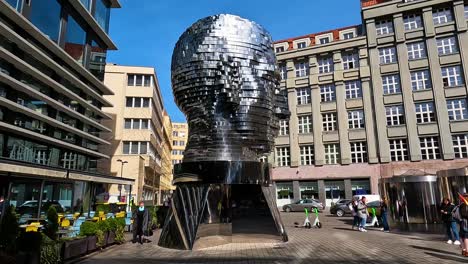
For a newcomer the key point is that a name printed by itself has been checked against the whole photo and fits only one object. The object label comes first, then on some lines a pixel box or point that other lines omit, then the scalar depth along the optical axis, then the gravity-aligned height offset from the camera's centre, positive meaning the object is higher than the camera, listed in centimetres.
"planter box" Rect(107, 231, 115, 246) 1155 -131
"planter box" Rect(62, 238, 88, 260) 828 -123
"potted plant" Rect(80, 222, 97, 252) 994 -99
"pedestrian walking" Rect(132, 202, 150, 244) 1233 -85
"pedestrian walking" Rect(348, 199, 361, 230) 1725 -87
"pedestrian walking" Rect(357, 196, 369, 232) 1656 -77
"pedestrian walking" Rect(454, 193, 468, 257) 912 -65
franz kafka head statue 1116 +360
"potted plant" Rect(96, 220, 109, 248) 1062 -104
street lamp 4250 +451
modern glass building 2350 +907
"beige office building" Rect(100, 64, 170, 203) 4328 +969
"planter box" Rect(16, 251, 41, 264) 642 -108
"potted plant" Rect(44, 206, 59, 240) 825 -59
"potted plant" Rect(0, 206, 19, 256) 659 -63
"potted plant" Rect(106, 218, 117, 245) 1155 -101
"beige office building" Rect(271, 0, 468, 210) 3644 +1076
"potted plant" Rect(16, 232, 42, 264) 654 -90
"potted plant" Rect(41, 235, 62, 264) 736 -111
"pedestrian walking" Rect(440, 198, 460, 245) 1120 -82
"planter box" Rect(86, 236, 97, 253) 984 -127
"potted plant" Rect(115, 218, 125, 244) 1216 -114
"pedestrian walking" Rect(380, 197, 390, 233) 1620 -96
